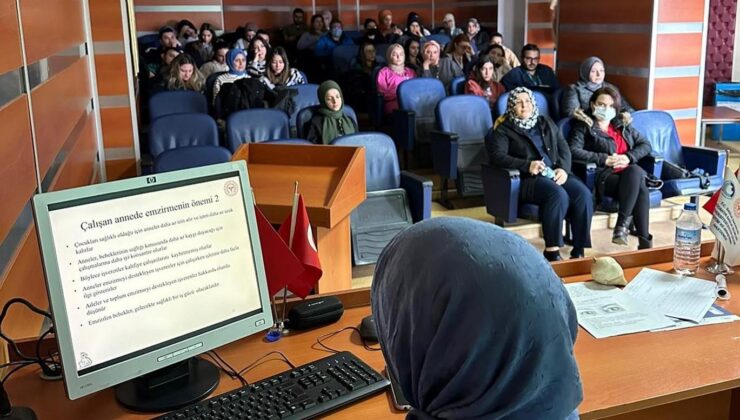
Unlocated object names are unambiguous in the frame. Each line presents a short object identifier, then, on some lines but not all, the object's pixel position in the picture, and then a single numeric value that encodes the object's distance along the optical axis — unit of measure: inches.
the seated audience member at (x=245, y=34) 342.2
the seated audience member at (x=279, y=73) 249.8
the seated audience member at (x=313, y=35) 398.0
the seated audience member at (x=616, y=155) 181.0
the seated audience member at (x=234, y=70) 253.0
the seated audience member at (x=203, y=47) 332.8
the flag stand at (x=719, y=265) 83.2
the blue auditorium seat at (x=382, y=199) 165.8
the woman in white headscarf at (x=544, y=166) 172.9
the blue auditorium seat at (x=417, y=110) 230.7
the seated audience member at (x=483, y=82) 245.0
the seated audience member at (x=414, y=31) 354.2
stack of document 69.7
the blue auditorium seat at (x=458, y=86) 252.8
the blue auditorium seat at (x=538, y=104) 219.3
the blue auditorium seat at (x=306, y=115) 202.4
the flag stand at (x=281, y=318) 69.2
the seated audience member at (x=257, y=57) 265.0
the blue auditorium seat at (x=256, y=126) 192.4
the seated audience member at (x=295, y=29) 421.4
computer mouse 67.3
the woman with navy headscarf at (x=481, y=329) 34.6
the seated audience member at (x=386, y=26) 397.1
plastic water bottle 81.7
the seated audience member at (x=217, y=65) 281.9
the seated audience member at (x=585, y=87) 215.3
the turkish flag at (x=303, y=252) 71.1
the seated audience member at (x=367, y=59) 314.3
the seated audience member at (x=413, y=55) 289.3
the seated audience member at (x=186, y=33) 374.0
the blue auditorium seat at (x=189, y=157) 158.1
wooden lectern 99.2
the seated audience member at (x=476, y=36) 361.8
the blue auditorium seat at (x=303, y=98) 230.8
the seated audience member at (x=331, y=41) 384.5
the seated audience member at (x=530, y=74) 254.5
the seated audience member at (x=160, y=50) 328.5
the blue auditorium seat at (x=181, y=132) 187.2
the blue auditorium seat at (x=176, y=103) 224.4
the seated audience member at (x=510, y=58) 290.2
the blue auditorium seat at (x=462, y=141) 207.6
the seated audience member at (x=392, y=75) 253.8
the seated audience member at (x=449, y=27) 399.9
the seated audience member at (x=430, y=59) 266.2
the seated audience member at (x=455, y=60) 271.6
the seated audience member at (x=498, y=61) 280.4
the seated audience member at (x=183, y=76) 248.1
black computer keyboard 55.2
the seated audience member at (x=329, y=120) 193.5
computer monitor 52.1
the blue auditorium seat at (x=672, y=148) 192.4
